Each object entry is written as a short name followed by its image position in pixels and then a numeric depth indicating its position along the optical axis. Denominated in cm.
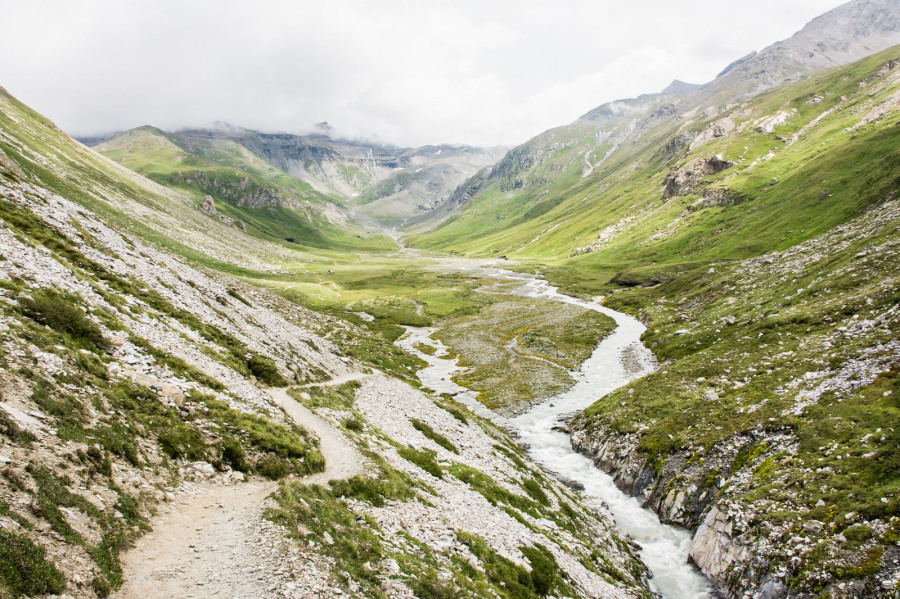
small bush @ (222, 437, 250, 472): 2039
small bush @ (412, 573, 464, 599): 1588
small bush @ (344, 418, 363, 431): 3209
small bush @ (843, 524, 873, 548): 2169
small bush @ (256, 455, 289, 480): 2095
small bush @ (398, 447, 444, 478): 2991
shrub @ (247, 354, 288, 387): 3447
